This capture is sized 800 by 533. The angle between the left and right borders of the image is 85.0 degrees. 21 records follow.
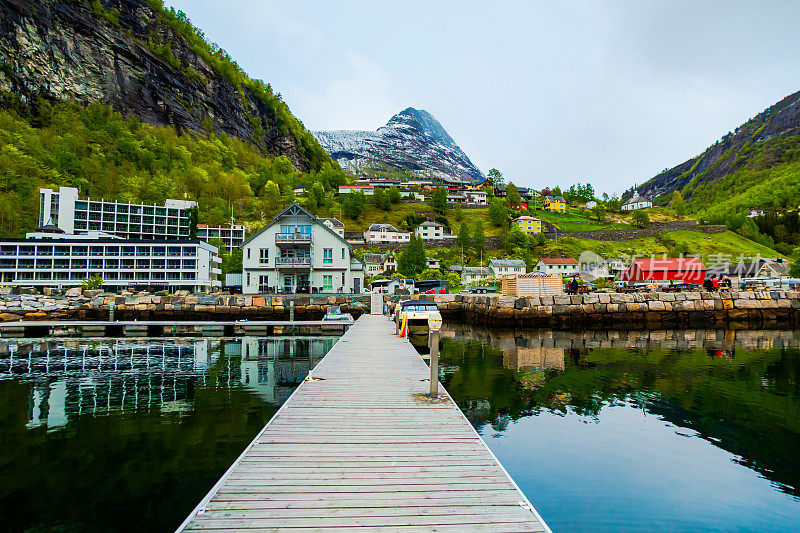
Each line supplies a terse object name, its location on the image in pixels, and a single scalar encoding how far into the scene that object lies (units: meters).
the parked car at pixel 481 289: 57.22
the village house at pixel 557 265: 94.88
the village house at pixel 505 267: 89.44
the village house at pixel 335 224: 113.88
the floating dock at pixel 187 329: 29.06
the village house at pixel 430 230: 122.06
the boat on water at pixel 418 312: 23.75
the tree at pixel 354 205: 134.25
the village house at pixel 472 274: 85.25
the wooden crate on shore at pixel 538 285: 34.91
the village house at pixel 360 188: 160.38
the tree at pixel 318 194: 140.38
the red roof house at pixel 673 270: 52.03
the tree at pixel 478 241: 106.19
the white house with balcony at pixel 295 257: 46.97
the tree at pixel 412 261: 82.62
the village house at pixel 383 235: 112.50
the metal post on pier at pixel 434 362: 8.73
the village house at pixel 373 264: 97.25
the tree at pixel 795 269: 75.56
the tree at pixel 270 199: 123.24
